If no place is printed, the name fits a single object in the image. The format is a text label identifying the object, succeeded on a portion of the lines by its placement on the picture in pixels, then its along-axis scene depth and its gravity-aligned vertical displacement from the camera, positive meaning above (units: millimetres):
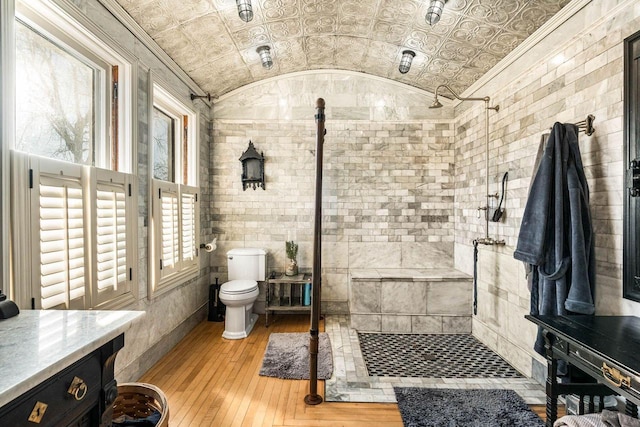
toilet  3307 -779
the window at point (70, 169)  1607 +232
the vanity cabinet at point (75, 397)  793 -501
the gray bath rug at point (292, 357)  2607 -1260
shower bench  3506 -974
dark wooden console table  1254 -583
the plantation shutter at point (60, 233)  1647 -114
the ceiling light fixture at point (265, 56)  3273 +1548
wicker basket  1731 -992
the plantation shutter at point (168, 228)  2848 -151
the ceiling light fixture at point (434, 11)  2336 +1409
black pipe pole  2258 -381
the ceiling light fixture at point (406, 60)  3266 +1504
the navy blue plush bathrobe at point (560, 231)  1897 -125
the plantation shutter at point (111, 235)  2049 -155
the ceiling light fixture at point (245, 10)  2387 +1453
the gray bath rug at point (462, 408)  1986 -1255
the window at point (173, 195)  2781 +146
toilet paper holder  3754 -393
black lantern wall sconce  3949 +531
